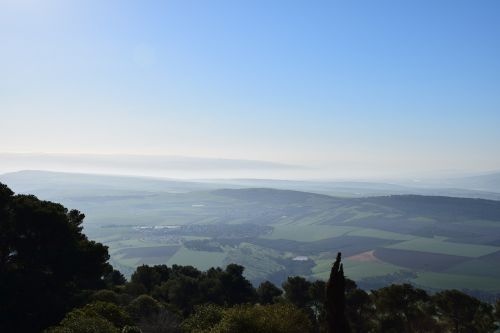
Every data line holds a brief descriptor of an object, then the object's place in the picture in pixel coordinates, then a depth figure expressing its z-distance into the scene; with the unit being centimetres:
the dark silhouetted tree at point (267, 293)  5522
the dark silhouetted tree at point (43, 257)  3378
